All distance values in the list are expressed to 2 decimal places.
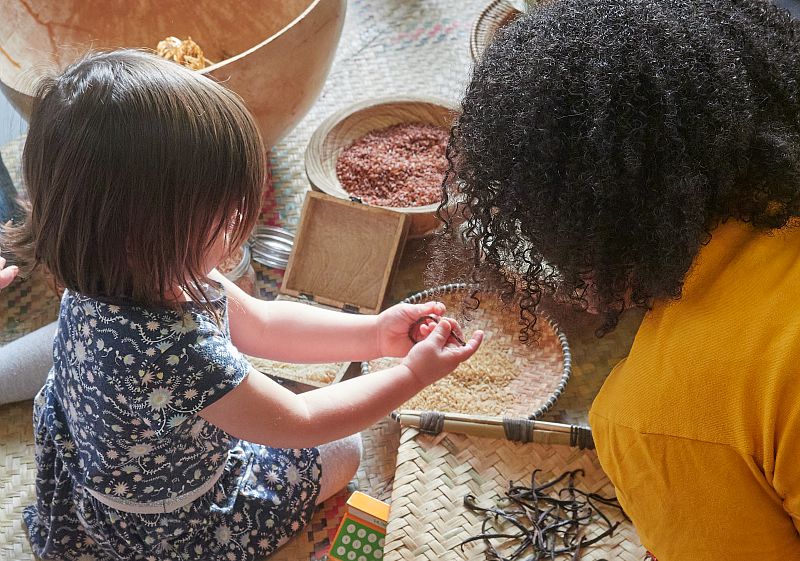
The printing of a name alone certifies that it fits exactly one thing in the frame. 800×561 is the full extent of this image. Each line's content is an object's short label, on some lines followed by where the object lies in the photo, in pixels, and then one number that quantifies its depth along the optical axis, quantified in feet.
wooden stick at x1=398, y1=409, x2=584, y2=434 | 3.88
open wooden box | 5.16
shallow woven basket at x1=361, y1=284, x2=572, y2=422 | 4.43
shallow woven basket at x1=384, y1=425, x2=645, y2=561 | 3.57
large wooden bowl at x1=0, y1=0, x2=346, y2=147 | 4.77
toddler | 2.88
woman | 2.34
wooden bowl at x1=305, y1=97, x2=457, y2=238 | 5.37
